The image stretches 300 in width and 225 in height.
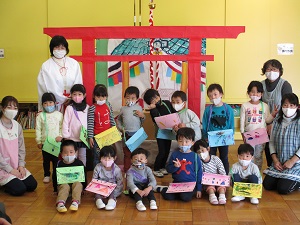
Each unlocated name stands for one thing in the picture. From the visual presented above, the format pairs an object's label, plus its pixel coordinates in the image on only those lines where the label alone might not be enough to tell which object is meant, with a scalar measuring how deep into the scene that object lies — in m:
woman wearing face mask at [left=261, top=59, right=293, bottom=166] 3.52
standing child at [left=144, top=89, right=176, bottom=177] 3.55
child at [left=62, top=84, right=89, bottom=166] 3.35
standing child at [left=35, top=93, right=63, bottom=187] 3.33
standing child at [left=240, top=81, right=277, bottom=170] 3.43
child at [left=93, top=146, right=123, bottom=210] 2.96
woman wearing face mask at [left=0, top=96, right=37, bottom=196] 3.11
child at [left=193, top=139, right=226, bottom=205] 3.09
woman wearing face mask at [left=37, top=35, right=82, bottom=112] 3.49
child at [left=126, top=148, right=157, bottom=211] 2.93
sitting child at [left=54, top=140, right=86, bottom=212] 2.81
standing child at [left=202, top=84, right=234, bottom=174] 3.39
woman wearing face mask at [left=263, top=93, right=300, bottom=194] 3.11
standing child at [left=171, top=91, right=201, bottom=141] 3.43
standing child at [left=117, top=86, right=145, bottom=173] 3.52
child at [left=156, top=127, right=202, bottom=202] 3.01
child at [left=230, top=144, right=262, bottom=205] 3.01
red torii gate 3.84
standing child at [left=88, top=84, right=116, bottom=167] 3.43
